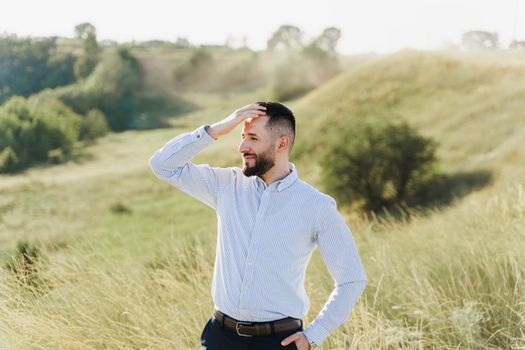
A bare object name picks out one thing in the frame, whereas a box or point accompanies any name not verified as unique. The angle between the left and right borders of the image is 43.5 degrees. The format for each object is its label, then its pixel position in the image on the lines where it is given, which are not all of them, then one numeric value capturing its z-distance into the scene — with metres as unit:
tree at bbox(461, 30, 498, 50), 61.54
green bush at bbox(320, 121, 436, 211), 31.09
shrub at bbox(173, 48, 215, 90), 86.56
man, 2.93
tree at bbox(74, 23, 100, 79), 80.19
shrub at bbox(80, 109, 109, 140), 71.38
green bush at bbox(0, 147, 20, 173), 55.62
